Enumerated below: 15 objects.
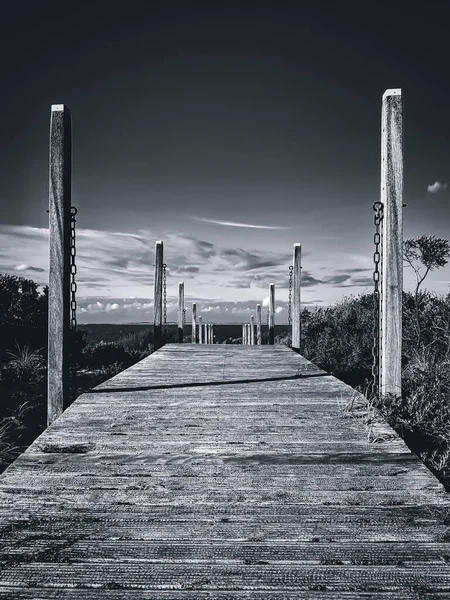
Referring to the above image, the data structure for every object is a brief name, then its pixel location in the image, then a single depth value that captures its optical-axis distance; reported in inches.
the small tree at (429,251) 453.4
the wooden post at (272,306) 577.0
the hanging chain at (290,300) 432.8
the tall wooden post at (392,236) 170.2
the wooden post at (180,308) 585.2
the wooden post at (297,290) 418.3
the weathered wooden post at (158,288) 449.4
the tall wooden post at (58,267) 169.3
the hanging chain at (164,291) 467.2
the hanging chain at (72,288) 174.4
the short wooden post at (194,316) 699.4
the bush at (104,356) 501.4
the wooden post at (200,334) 719.1
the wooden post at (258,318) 648.1
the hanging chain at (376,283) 174.2
